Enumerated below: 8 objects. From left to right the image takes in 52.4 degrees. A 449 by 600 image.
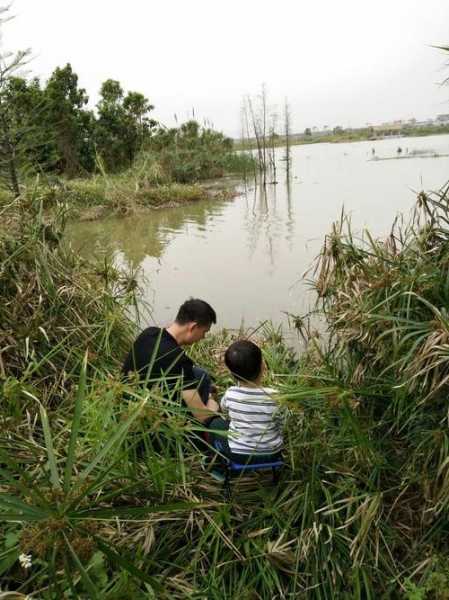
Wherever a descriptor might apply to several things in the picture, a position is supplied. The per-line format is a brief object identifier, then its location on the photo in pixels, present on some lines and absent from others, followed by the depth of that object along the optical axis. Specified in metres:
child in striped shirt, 1.81
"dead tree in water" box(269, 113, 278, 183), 22.75
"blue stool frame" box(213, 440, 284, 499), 1.77
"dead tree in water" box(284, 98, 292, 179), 25.24
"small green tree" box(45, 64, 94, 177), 15.77
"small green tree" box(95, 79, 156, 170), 17.42
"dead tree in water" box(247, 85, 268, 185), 21.51
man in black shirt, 2.03
